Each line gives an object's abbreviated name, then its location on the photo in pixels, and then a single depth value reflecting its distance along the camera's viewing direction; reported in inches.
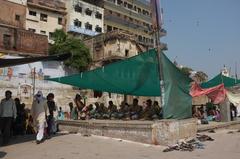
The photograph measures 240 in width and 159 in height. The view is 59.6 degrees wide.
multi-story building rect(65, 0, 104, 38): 1100.6
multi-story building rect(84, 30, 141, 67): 986.5
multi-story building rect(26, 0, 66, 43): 1001.3
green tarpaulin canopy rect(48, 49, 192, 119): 246.6
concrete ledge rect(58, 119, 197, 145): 221.6
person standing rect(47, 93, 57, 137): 248.6
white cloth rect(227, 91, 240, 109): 422.4
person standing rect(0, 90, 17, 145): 221.8
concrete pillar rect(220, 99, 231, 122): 419.8
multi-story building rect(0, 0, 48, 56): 845.8
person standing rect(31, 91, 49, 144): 225.3
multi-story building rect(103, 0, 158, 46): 1250.7
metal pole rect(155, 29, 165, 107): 238.2
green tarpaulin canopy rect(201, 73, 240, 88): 495.1
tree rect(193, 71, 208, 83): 1082.8
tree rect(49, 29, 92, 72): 898.9
